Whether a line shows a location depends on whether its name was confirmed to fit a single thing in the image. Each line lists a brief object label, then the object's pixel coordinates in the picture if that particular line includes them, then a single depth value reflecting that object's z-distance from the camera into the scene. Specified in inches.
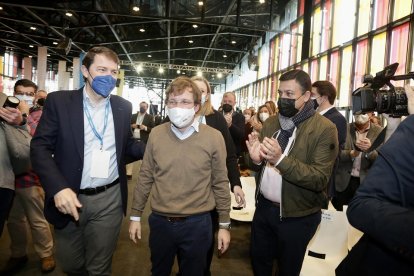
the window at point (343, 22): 319.0
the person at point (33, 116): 140.1
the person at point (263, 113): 206.4
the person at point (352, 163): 138.7
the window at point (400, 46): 238.4
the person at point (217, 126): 102.1
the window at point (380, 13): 267.0
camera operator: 31.4
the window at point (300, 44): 440.2
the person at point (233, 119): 156.6
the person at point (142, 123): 290.0
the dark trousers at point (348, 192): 146.6
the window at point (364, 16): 289.4
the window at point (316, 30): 386.6
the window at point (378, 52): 267.7
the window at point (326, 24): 362.9
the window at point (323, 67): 366.3
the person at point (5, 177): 97.0
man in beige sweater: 76.7
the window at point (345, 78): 316.7
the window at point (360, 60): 292.8
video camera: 50.3
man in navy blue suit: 76.1
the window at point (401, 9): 239.5
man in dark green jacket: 78.5
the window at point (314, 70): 387.2
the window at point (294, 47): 458.9
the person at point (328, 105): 124.1
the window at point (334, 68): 341.4
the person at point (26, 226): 117.5
